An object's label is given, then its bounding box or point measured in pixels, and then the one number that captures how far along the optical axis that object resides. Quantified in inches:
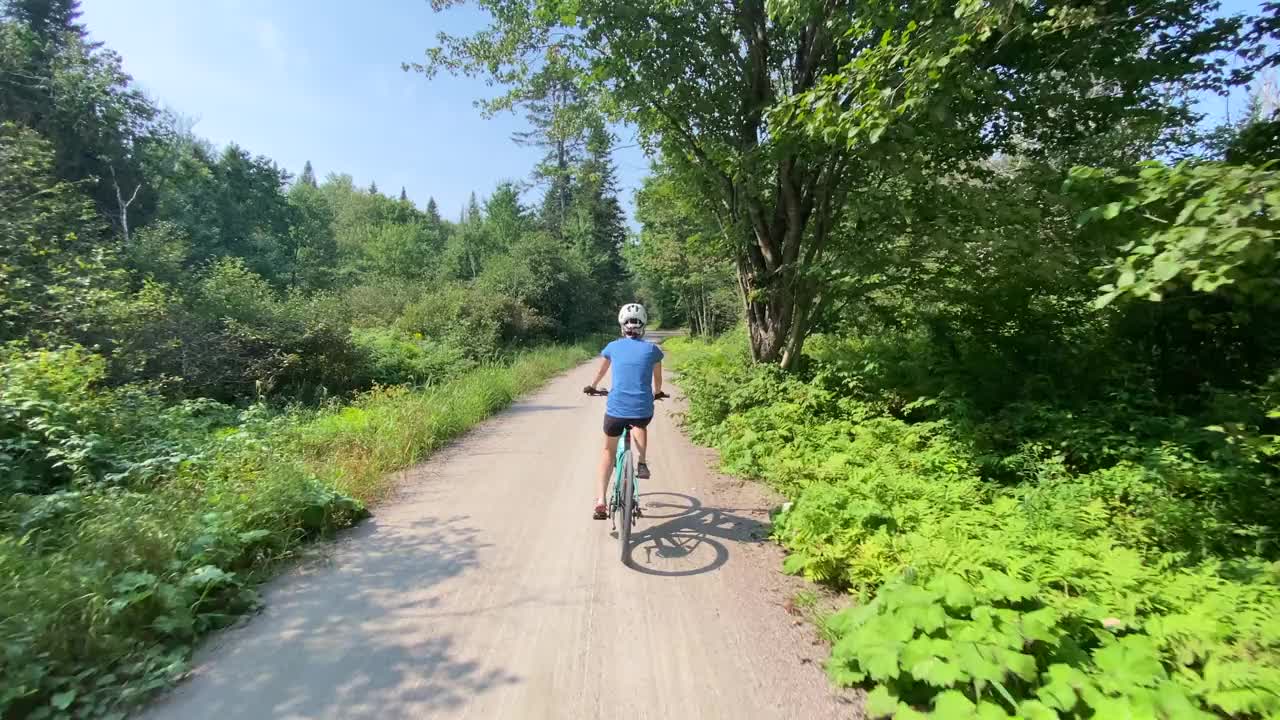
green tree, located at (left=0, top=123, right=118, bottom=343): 309.3
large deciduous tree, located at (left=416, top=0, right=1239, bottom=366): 197.2
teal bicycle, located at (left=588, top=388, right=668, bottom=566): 162.1
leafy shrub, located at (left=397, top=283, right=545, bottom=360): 666.2
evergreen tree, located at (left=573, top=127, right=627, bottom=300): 1425.9
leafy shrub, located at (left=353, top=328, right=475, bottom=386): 498.6
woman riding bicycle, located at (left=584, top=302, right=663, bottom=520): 179.8
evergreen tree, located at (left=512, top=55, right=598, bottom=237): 358.6
